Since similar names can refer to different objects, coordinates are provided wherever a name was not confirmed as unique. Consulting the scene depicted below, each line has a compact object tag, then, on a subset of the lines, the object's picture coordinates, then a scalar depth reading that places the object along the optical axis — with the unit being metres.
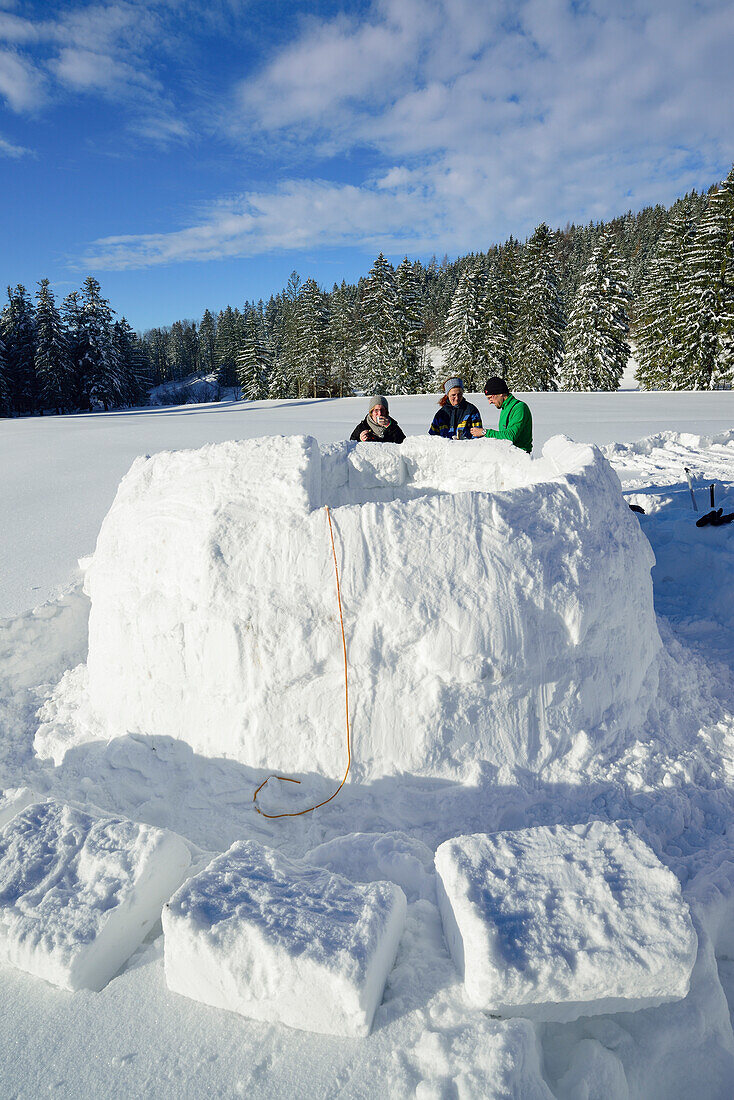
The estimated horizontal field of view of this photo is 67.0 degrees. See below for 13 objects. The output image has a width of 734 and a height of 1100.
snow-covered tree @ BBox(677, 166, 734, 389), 24.88
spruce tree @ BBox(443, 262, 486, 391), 30.62
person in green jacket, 5.48
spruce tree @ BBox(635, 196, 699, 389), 27.34
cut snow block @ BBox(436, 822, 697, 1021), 1.80
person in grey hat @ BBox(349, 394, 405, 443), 5.96
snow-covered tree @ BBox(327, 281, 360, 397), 39.00
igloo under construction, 3.06
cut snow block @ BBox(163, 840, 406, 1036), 1.73
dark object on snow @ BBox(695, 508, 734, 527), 6.84
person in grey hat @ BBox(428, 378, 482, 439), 6.39
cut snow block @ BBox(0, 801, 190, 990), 1.90
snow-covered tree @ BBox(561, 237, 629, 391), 27.83
